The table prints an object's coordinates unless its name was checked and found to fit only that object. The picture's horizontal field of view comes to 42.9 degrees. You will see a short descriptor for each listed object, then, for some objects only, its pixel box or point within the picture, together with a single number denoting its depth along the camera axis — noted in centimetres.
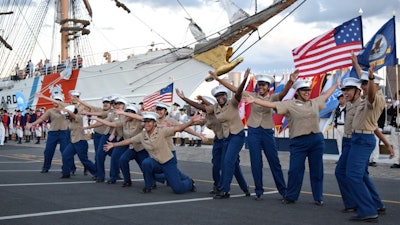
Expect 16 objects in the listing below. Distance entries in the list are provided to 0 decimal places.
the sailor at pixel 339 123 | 1272
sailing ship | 2367
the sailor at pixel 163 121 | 890
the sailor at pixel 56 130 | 1155
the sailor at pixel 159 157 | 842
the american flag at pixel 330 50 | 1187
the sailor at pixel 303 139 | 720
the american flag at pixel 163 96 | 2230
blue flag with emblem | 1117
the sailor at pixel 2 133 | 2485
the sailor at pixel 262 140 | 777
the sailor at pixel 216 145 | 819
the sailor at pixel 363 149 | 602
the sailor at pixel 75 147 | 1070
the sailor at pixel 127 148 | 930
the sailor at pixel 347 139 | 657
